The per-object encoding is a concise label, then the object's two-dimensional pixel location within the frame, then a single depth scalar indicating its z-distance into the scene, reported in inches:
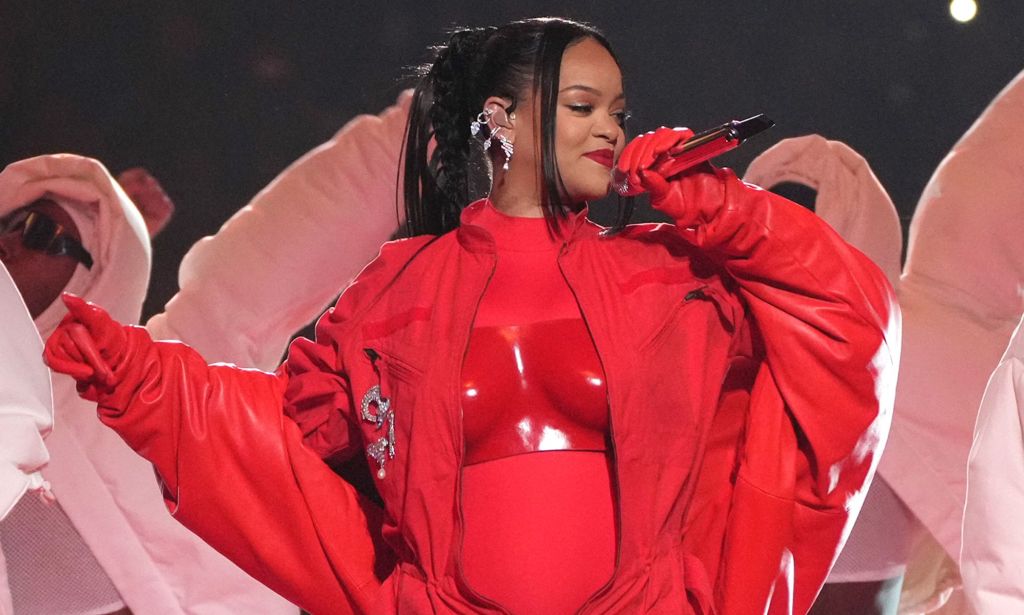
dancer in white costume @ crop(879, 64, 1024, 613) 567.0
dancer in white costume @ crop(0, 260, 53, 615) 527.2
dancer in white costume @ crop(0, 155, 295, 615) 565.2
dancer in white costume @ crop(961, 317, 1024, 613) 518.6
